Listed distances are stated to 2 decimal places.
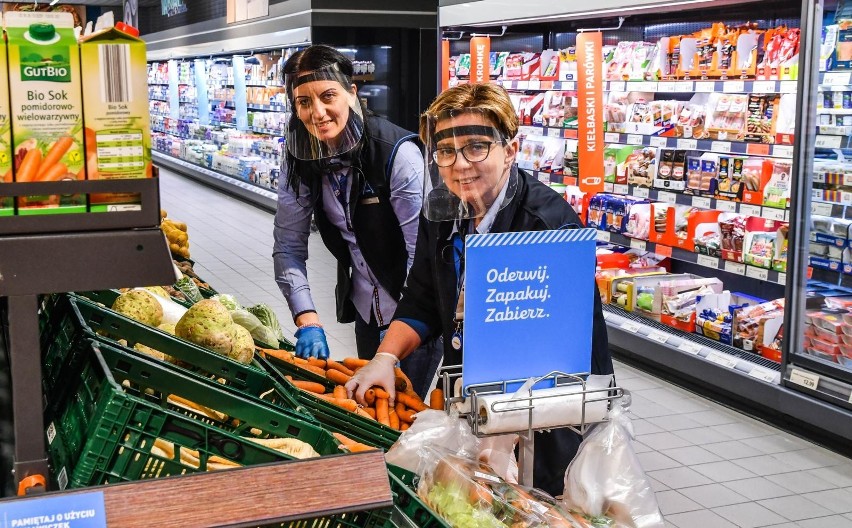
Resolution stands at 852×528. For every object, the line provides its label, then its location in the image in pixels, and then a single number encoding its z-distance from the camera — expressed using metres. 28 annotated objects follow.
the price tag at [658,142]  5.64
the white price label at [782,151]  4.84
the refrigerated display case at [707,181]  4.53
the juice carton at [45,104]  1.14
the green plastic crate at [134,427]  1.21
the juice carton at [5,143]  1.13
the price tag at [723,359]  4.95
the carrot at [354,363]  2.69
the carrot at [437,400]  1.97
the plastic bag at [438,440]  1.69
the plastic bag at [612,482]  1.65
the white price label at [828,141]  4.29
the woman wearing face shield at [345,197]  2.95
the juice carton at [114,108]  1.16
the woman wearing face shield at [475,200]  2.12
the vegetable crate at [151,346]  1.79
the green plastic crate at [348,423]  2.01
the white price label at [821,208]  4.37
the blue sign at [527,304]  1.59
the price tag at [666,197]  5.77
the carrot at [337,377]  2.51
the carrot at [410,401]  2.41
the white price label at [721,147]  5.18
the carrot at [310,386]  2.37
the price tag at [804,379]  4.39
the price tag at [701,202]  5.45
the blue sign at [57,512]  0.99
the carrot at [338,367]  2.66
